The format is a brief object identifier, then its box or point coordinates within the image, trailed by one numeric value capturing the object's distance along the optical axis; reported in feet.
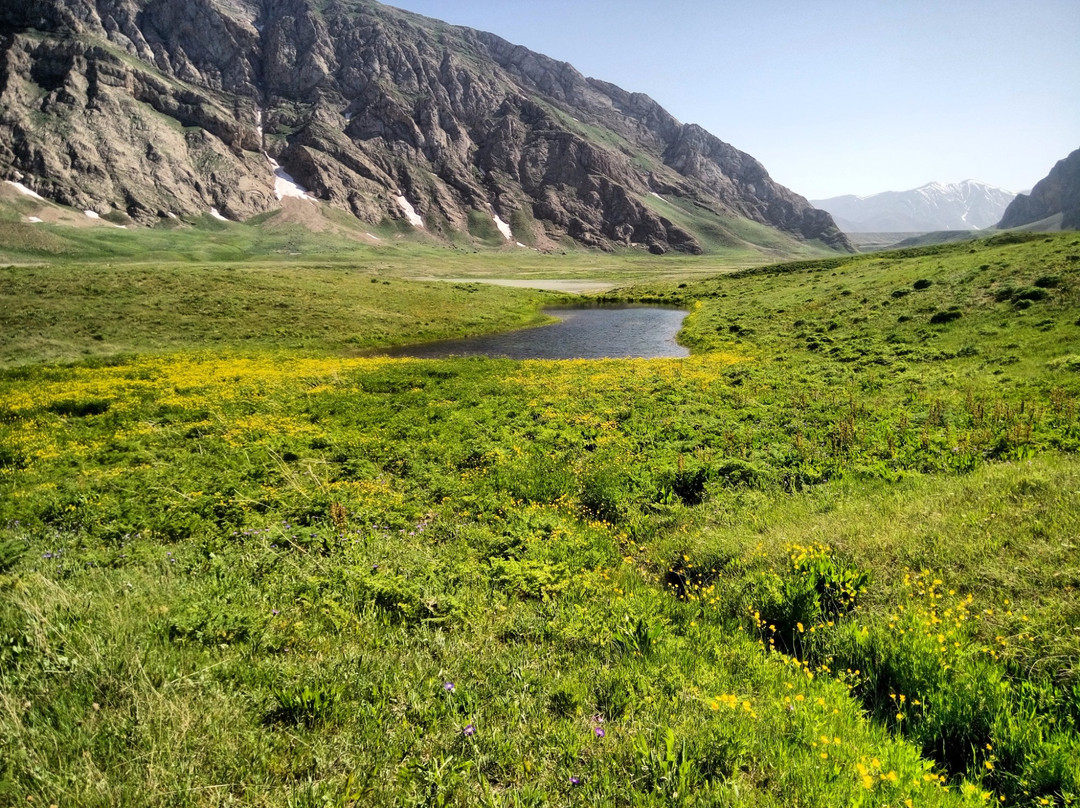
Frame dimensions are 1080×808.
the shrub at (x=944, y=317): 109.70
